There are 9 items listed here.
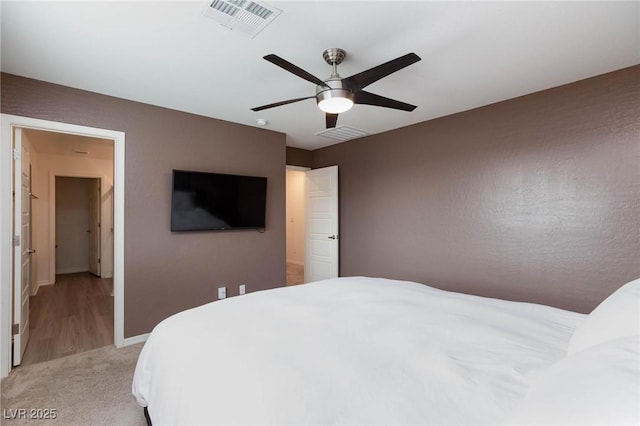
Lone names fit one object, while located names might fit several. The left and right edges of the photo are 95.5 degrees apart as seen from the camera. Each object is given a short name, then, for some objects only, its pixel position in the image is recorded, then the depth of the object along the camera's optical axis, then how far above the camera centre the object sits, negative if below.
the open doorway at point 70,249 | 3.09 -0.69
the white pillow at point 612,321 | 0.84 -0.34
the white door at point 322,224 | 4.58 -0.18
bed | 0.68 -0.56
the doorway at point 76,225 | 6.04 -0.25
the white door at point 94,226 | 5.80 -0.26
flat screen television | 3.20 +0.15
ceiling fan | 1.69 +0.84
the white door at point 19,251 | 2.46 -0.32
